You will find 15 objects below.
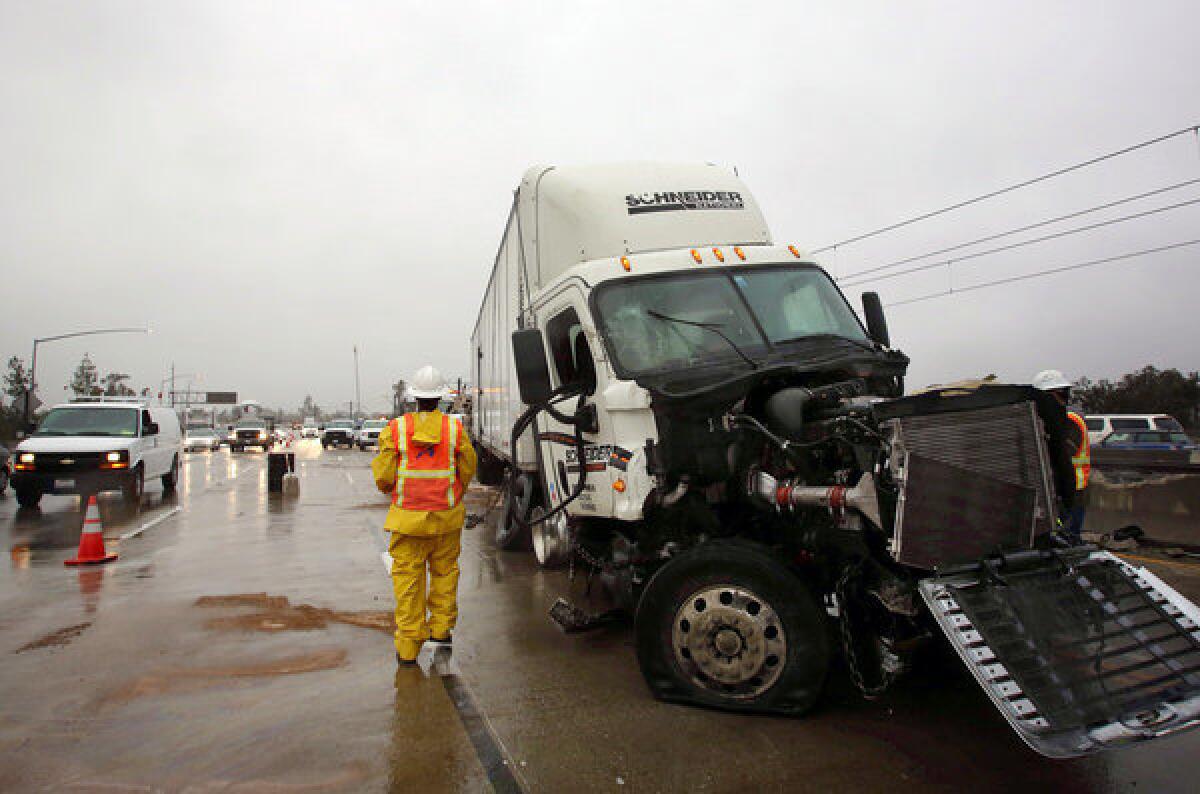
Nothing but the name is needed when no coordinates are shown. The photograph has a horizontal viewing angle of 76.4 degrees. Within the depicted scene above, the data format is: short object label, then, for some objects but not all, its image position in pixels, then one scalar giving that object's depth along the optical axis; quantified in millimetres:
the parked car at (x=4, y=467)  15948
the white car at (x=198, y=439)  40562
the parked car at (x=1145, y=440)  19734
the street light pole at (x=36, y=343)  36656
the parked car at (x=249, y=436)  40750
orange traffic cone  7982
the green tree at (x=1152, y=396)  36781
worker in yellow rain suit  4797
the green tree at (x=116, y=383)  71250
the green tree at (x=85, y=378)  64419
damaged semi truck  3191
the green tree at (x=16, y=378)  49469
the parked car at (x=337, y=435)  44156
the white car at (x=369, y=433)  39844
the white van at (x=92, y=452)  12109
